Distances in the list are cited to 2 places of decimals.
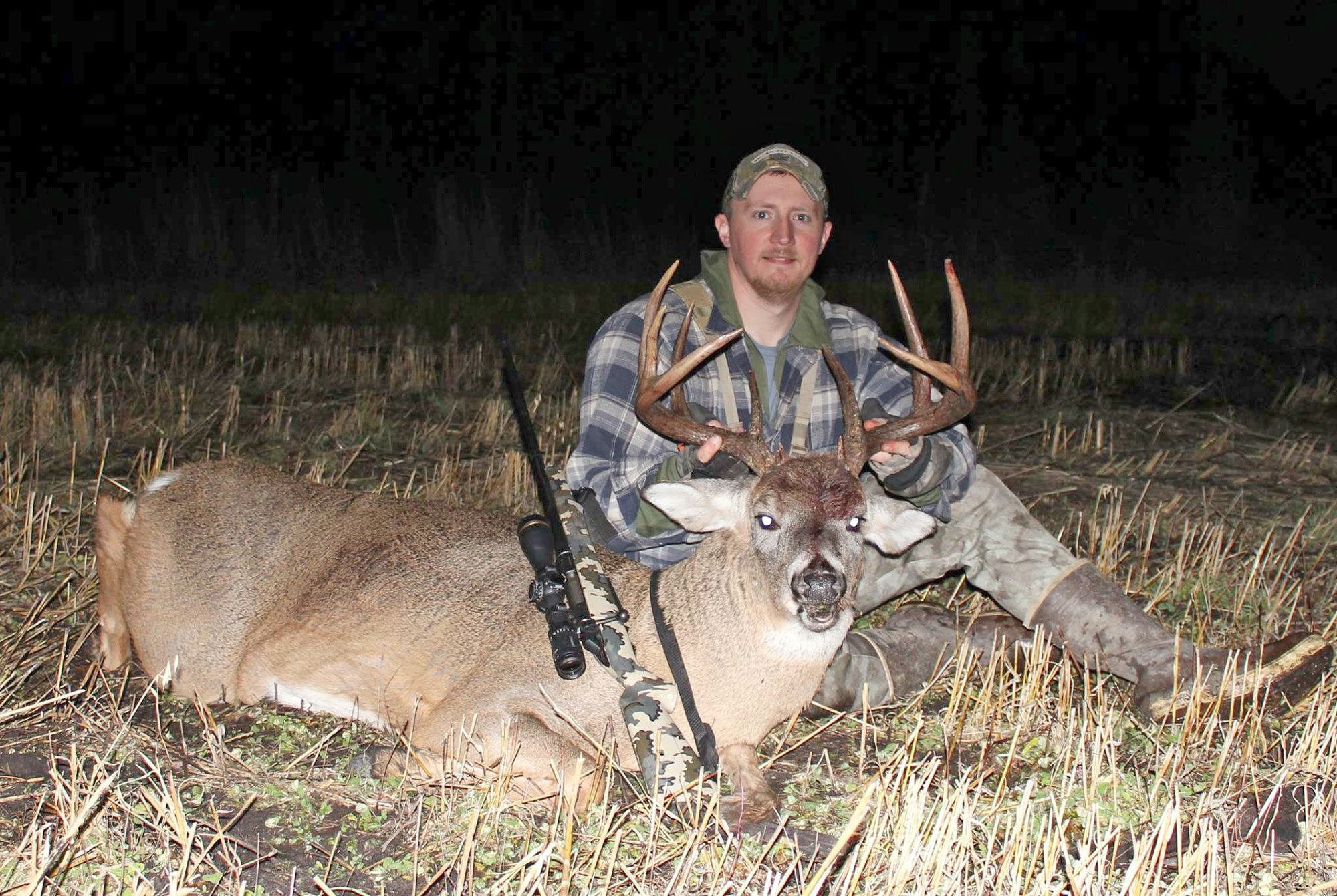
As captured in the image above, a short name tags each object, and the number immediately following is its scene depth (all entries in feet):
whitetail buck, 10.96
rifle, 10.80
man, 12.50
